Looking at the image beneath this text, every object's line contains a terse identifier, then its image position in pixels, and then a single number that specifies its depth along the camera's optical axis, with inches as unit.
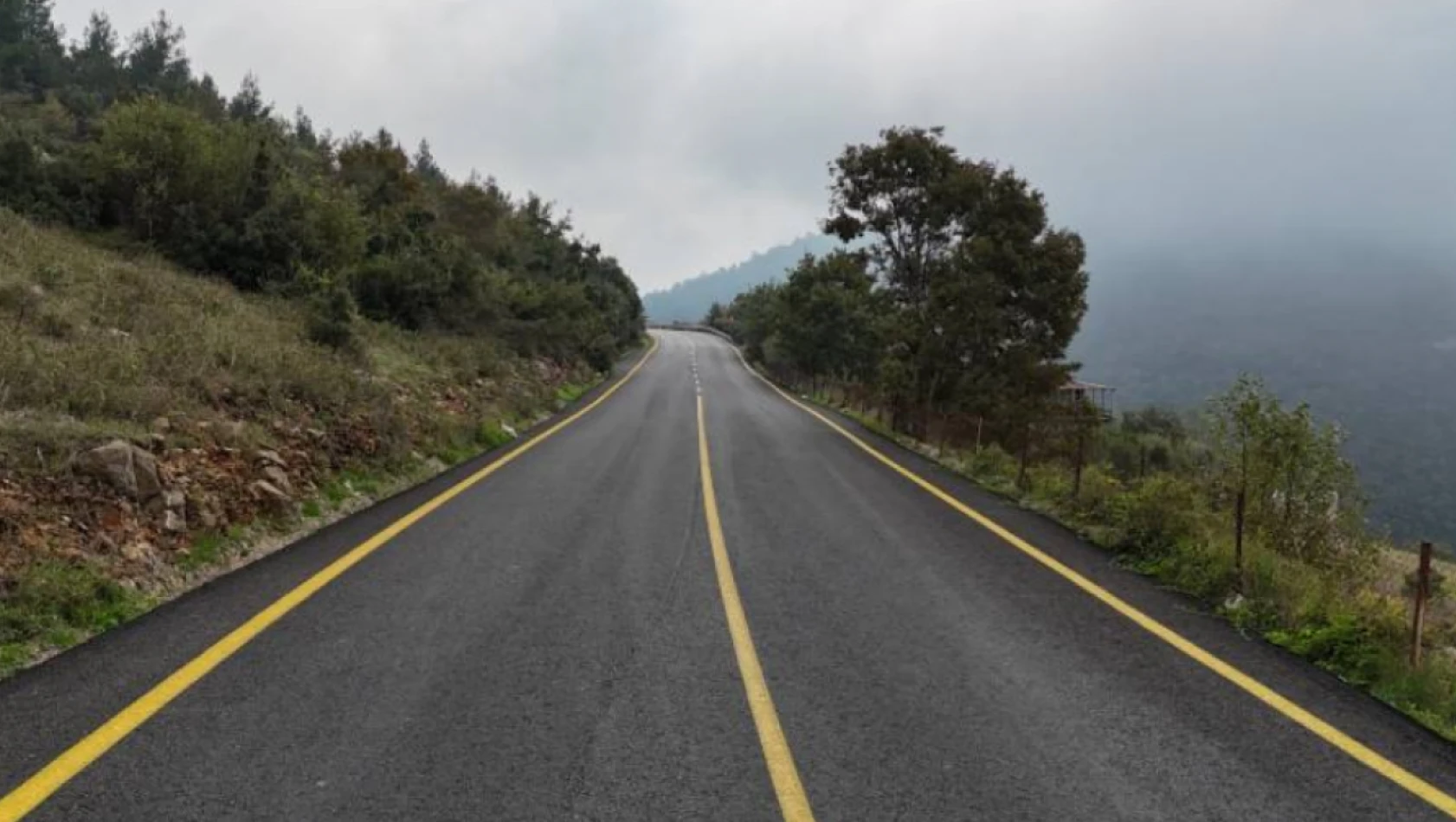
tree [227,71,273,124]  3158.0
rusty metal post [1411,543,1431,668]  220.8
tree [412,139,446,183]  3756.9
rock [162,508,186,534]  282.2
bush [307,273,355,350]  603.5
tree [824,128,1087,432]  962.1
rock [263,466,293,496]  353.4
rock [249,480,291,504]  338.0
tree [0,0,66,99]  2812.5
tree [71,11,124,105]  3177.7
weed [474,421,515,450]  633.6
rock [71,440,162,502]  278.8
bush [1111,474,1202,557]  345.4
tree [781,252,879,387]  1813.5
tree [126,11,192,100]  3451.0
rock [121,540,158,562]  257.1
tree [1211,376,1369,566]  374.9
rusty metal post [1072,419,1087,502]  445.1
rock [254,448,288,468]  360.5
